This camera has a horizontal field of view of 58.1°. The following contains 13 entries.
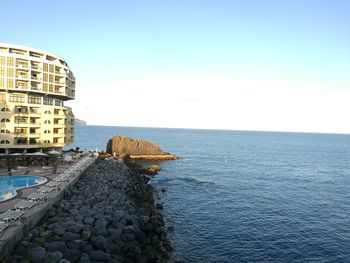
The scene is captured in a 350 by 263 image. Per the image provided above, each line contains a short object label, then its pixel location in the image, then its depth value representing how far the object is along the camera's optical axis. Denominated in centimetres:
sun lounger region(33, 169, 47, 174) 4969
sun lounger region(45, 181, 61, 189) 3845
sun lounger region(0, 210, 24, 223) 2513
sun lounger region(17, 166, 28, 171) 5206
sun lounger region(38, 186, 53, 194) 3546
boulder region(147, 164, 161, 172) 8104
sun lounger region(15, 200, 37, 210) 2862
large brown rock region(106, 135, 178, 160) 10706
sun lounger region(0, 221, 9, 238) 2304
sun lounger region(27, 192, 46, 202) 3189
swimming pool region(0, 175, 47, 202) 3584
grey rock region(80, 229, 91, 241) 2682
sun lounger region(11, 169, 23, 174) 4916
